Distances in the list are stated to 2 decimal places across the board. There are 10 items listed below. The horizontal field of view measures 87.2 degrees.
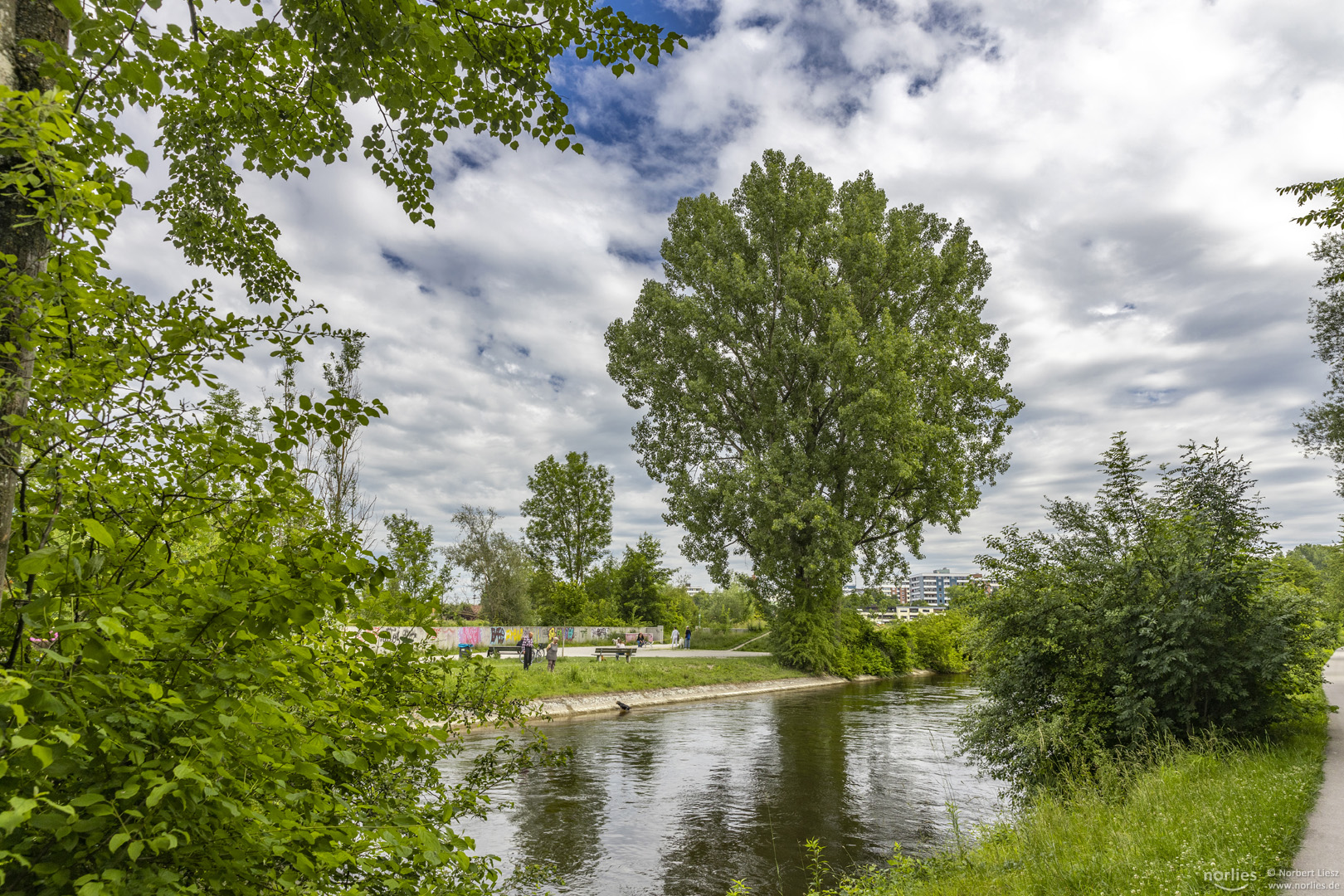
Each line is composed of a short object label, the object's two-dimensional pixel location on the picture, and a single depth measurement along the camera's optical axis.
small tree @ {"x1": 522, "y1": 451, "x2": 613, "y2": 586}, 59.97
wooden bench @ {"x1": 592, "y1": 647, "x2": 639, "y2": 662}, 32.12
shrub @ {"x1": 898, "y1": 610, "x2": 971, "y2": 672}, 44.47
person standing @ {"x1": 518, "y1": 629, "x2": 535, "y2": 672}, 26.28
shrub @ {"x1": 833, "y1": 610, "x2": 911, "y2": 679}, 37.31
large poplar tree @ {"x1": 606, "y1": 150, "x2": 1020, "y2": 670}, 29.59
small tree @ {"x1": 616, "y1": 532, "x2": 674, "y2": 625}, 56.69
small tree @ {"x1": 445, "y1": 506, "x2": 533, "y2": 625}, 57.88
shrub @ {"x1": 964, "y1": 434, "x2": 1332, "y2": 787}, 10.33
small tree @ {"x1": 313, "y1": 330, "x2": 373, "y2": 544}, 20.73
